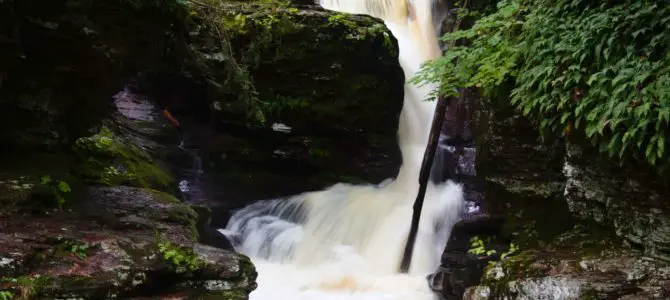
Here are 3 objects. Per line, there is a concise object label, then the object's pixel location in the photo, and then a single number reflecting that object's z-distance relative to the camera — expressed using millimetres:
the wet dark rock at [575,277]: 4977
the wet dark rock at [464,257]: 7523
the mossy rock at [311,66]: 11852
